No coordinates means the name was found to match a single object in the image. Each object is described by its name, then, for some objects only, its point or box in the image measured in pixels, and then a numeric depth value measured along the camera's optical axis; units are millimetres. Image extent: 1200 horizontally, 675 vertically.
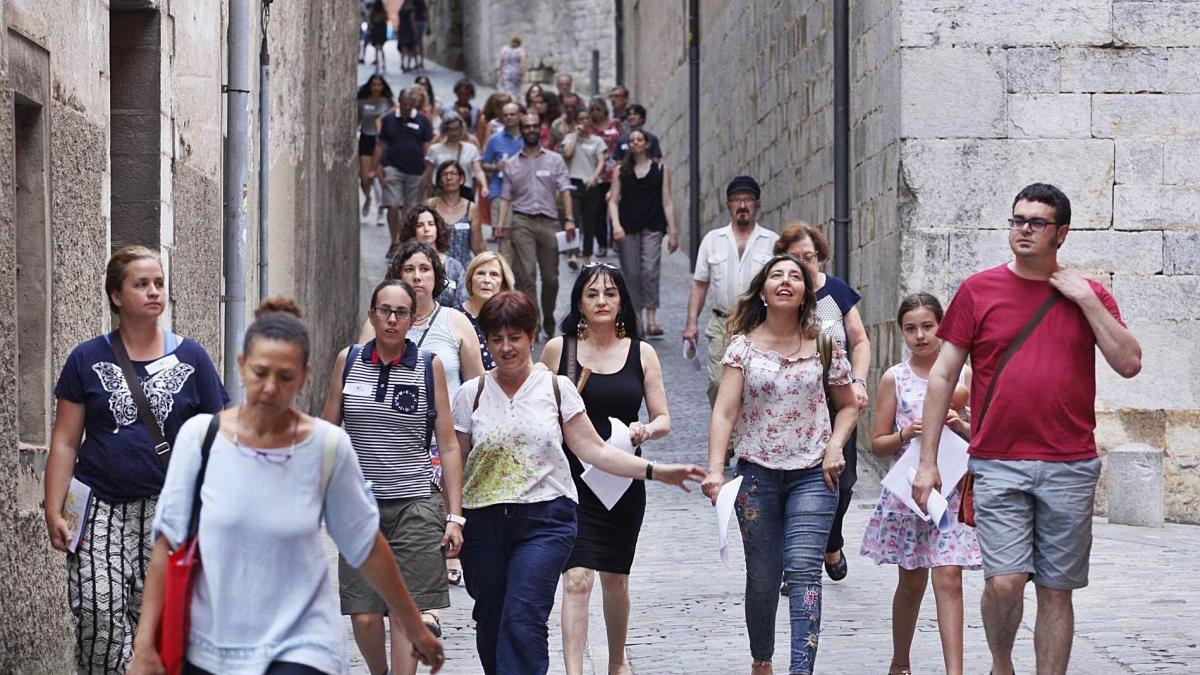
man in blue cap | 23047
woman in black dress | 14023
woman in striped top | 12828
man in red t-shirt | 12516
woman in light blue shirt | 8094
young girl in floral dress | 14102
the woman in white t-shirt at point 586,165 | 38812
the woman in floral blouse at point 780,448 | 13602
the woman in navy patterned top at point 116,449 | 11359
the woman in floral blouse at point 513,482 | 12703
